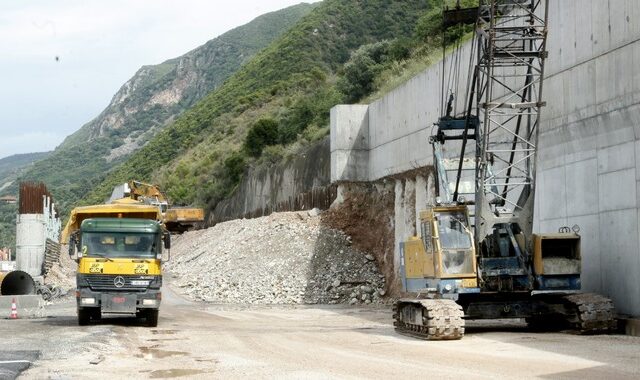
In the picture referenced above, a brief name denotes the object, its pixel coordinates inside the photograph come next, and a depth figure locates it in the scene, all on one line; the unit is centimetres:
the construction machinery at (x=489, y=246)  2303
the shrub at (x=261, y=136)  8194
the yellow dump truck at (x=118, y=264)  2784
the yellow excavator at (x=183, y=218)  7481
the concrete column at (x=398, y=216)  4312
